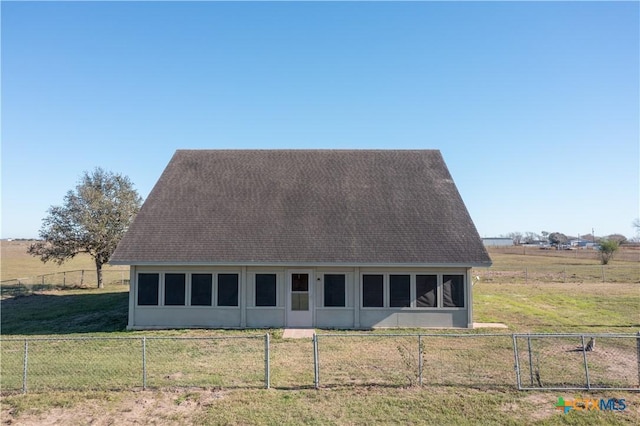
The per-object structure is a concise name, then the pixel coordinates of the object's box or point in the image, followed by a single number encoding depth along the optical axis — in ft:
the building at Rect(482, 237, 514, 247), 579.48
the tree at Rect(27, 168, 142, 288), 96.17
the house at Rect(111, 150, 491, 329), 53.01
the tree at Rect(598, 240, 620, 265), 159.43
